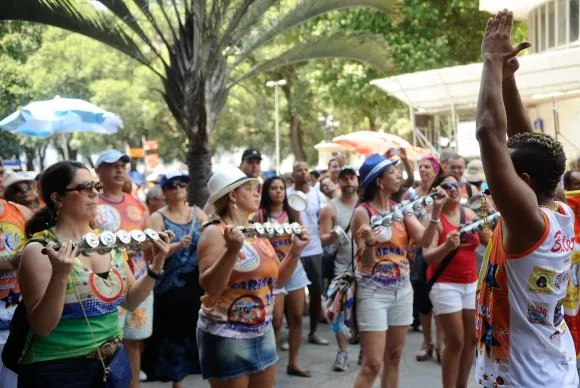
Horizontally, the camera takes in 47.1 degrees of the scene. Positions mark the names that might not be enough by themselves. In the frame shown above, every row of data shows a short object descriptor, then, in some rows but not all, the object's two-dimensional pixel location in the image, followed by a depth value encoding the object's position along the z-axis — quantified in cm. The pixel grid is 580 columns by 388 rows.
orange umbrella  948
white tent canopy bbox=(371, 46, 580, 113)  1276
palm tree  816
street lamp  2472
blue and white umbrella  934
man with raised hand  245
